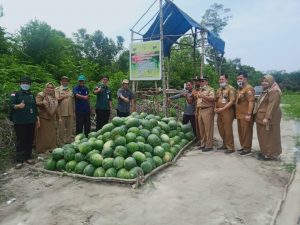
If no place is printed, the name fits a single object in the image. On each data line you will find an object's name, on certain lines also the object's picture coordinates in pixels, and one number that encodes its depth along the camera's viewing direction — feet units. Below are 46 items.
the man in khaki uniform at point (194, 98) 17.71
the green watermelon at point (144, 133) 15.33
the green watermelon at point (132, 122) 15.70
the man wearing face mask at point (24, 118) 14.99
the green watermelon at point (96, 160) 13.55
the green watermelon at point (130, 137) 14.48
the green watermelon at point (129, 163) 13.05
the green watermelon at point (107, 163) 13.31
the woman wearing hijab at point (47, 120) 16.47
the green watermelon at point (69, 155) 14.22
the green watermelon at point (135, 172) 12.61
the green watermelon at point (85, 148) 14.22
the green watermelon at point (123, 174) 12.73
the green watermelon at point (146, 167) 13.16
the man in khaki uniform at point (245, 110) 15.81
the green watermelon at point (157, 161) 14.12
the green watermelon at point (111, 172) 12.95
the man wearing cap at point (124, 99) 19.45
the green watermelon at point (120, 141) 14.20
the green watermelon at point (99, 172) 13.09
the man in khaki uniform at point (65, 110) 17.77
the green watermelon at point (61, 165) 14.16
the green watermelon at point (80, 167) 13.62
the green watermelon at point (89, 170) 13.32
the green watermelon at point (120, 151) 13.65
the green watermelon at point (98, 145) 14.39
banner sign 20.91
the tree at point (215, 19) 80.25
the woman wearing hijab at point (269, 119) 15.11
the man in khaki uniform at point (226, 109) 16.38
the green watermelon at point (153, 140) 15.10
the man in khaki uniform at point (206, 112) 16.87
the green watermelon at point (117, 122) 15.79
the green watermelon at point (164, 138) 16.27
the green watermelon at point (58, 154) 14.39
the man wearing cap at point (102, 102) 18.80
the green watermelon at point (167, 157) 14.79
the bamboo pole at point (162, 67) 20.77
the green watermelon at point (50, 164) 14.33
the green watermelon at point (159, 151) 14.67
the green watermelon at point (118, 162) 13.13
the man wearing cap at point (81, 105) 17.94
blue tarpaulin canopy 22.47
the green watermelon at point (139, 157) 13.56
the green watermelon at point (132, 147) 13.94
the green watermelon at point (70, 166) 13.89
